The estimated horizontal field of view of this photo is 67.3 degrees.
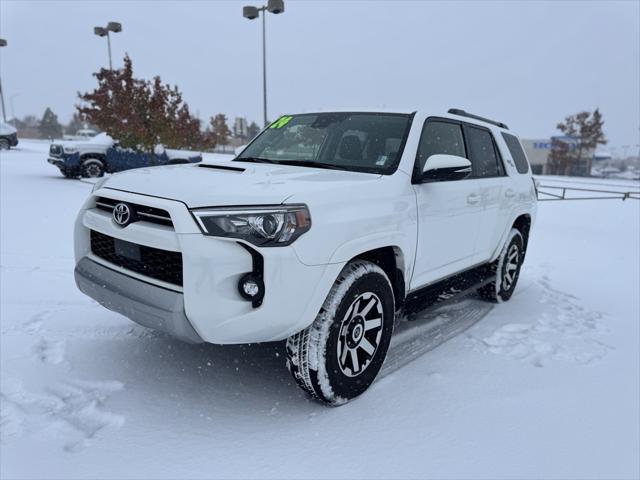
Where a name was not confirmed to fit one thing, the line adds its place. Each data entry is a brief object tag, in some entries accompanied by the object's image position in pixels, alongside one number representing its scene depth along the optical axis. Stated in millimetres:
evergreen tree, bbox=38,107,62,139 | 95100
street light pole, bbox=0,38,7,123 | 33406
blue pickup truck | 14602
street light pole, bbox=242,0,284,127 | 15906
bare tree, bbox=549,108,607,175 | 53844
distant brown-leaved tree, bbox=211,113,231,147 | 61800
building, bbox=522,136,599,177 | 58500
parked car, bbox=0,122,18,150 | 27234
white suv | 2375
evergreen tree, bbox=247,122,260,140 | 95412
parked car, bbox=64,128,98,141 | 45119
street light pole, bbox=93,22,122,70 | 22203
